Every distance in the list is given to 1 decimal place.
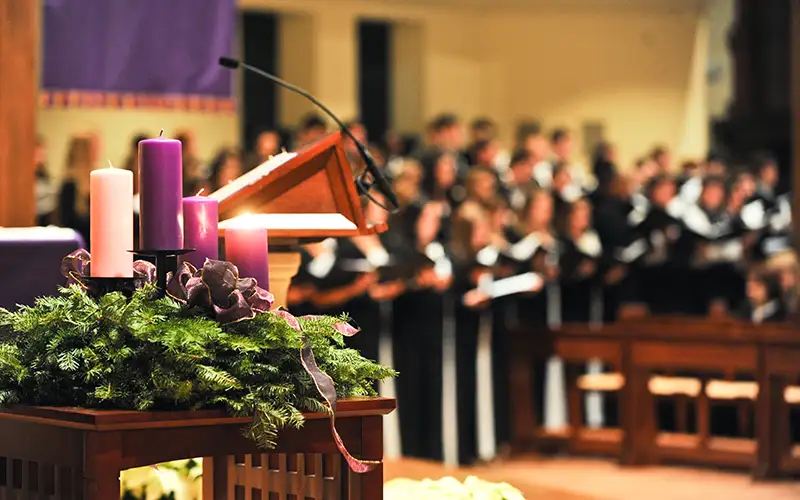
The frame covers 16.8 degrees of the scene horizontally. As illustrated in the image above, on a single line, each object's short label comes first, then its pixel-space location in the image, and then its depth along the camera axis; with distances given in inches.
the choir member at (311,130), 739.3
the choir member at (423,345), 572.3
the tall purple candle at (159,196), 162.7
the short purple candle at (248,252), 177.4
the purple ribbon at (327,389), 161.3
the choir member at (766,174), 888.8
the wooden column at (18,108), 295.8
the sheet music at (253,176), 217.9
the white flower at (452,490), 223.7
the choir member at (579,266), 652.9
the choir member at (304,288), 543.1
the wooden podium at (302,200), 225.8
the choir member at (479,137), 818.5
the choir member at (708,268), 706.4
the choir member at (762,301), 675.2
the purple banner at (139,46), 388.3
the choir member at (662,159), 904.9
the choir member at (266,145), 658.0
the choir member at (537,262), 626.1
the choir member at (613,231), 671.9
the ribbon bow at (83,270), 174.1
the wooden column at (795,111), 639.0
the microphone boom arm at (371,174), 234.0
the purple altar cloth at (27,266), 242.8
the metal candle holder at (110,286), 170.9
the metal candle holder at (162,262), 163.5
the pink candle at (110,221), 164.3
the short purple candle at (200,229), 174.2
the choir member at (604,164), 849.7
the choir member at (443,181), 712.6
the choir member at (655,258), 693.0
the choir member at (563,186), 739.9
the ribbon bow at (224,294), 162.0
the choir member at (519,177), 750.8
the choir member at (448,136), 790.1
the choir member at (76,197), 574.3
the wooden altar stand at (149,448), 150.0
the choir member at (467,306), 586.6
